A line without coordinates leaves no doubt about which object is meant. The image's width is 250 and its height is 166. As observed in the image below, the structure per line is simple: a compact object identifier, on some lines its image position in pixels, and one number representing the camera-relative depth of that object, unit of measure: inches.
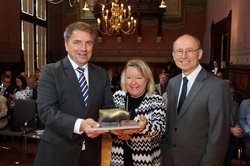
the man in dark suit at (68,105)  70.2
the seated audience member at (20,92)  237.1
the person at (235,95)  198.4
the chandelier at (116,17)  299.7
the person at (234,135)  156.1
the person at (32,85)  238.5
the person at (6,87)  249.6
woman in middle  87.6
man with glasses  80.4
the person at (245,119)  156.4
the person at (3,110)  194.4
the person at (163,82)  261.9
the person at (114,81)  437.3
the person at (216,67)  360.1
